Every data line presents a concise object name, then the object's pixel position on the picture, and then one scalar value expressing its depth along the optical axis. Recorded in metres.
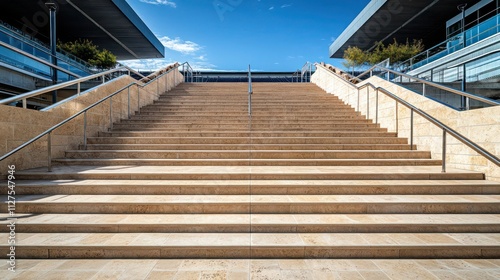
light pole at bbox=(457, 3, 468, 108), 5.60
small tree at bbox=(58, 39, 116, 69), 17.17
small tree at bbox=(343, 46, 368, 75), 19.84
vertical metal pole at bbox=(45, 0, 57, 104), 8.20
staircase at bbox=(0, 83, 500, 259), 3.26
